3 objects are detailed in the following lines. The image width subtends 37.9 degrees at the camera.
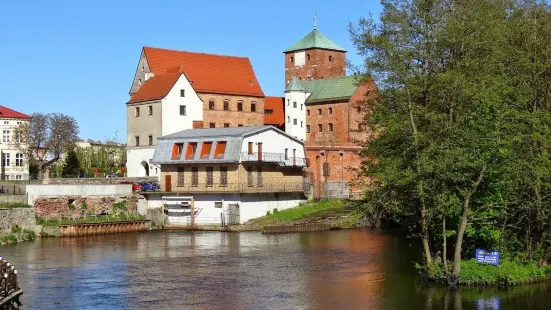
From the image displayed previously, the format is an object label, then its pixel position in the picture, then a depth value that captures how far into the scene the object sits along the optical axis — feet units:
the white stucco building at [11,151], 274.77
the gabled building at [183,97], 241.55
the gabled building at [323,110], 241.14
